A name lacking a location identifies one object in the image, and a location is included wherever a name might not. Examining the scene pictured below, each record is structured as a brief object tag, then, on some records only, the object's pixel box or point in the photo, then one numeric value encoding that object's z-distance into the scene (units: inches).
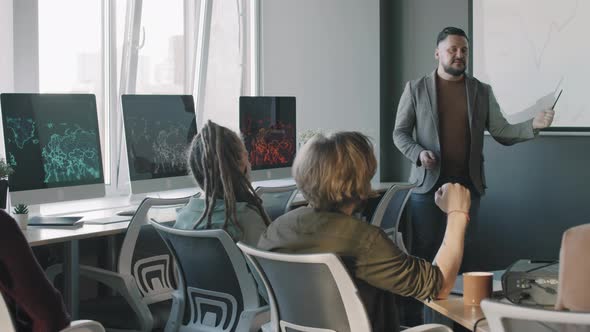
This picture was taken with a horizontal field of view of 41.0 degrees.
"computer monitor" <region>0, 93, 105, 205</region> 142.4
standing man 182.7
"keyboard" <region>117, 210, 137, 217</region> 157.4
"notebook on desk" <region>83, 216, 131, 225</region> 148.2
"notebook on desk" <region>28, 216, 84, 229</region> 144.3
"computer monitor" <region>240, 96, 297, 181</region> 197.5
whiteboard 185.9
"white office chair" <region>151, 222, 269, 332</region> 110.2
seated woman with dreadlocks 117.6
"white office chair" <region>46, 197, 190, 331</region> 129.7
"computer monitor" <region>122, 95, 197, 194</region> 167.0
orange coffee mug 88.4
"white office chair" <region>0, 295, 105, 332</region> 87.7
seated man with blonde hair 80.1
